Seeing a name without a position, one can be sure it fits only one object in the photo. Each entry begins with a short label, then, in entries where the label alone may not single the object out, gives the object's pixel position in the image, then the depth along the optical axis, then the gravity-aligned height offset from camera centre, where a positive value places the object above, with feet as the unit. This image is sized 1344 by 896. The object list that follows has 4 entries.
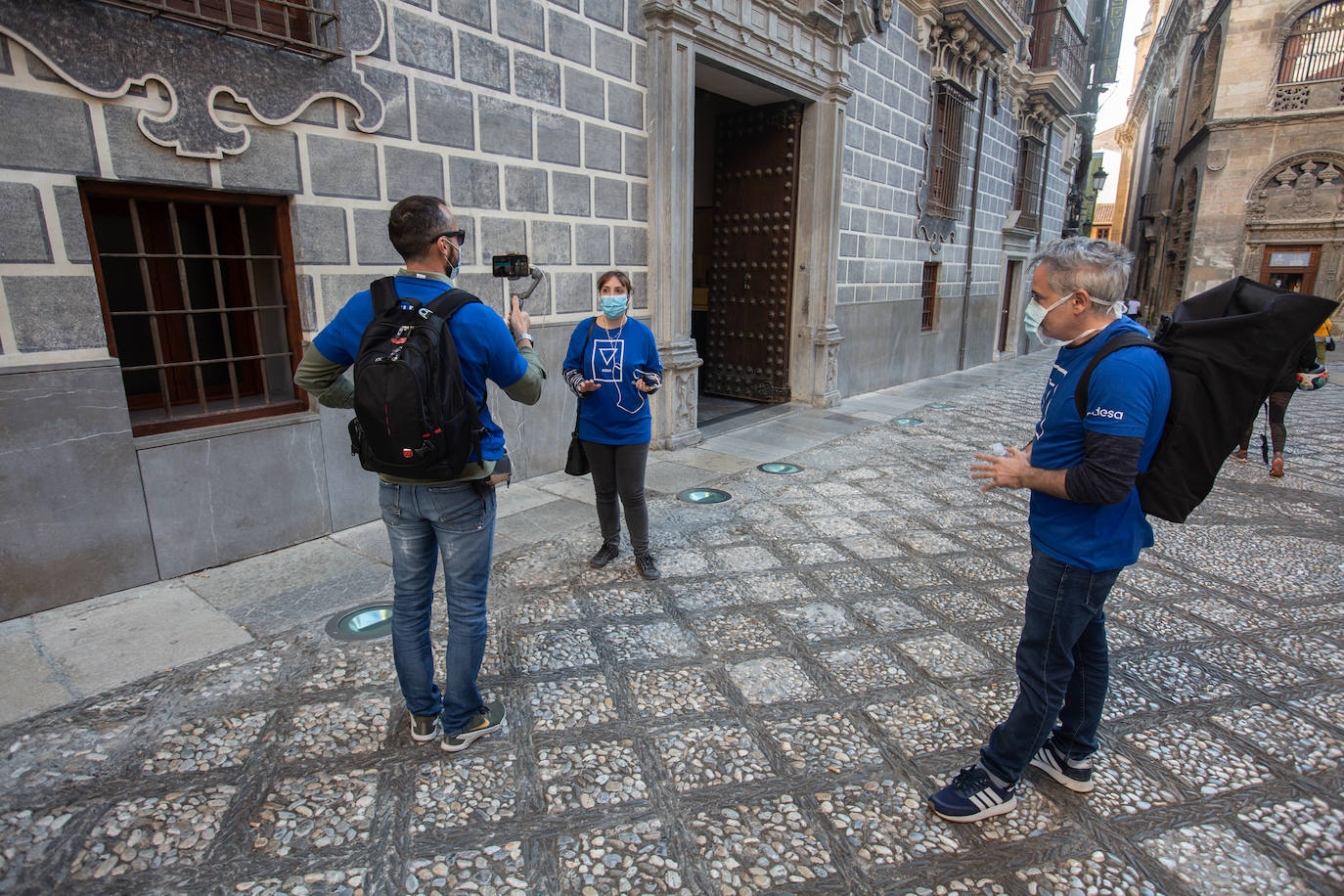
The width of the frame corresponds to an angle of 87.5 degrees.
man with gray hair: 5.86 -1.80
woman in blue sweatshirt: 11.87 -1.92
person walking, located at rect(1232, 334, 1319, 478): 19.34 -3.93
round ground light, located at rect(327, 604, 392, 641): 10.20 -5.05
